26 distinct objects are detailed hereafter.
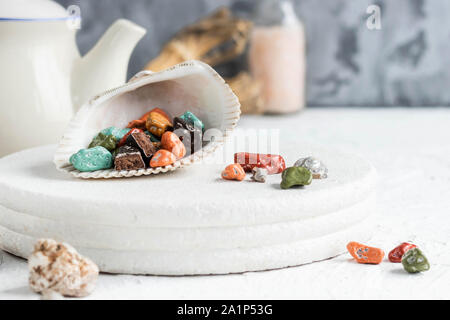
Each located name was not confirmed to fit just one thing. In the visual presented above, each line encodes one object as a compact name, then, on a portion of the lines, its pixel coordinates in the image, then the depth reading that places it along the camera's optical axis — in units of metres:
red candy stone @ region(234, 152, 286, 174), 0.81
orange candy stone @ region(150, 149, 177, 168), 0.78
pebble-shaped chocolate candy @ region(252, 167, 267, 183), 0.77
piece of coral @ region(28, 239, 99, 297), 0.62
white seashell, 0.81
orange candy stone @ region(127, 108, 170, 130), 0.87
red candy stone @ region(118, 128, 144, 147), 0.81
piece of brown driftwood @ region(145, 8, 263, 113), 1.60
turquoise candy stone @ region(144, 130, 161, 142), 0.84
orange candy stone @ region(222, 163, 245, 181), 0.77
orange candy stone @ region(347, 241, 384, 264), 0.71
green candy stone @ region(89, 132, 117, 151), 0.83
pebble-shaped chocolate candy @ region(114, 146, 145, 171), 0.78
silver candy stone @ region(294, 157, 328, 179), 0.78
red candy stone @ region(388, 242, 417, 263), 0.71
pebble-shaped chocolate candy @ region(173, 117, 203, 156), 0.83
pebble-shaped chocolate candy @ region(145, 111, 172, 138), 0.84
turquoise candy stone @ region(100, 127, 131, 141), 0.84
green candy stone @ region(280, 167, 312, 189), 0.73
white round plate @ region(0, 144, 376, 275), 0.68
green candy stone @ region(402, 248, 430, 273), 0.68
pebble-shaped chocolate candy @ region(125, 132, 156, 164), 0.79
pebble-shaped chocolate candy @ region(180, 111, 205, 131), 0.84
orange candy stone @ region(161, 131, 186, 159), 0.80
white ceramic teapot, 1.03
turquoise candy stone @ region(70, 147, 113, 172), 0.79
